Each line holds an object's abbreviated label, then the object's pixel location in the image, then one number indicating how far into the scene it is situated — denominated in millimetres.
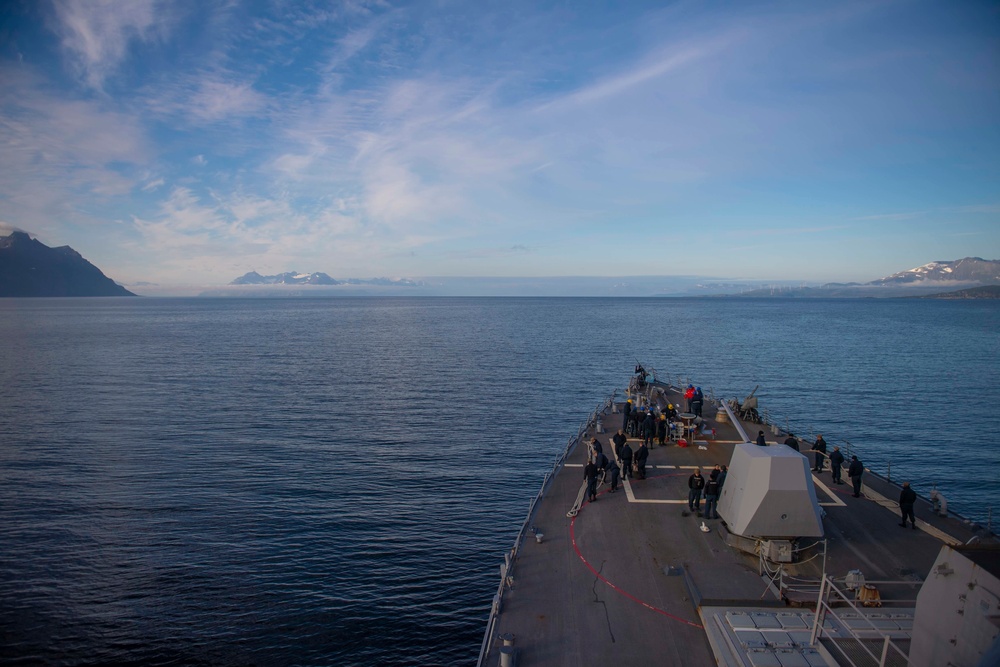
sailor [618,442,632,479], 20367
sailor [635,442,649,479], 20422
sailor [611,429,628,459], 21253
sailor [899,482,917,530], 16062
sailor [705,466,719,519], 16781
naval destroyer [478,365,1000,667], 8656
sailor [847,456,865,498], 18516
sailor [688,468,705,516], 17109
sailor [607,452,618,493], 19328
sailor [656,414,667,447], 25297
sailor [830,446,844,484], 20062
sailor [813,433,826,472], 21628
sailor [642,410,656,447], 23734
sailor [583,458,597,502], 18250
